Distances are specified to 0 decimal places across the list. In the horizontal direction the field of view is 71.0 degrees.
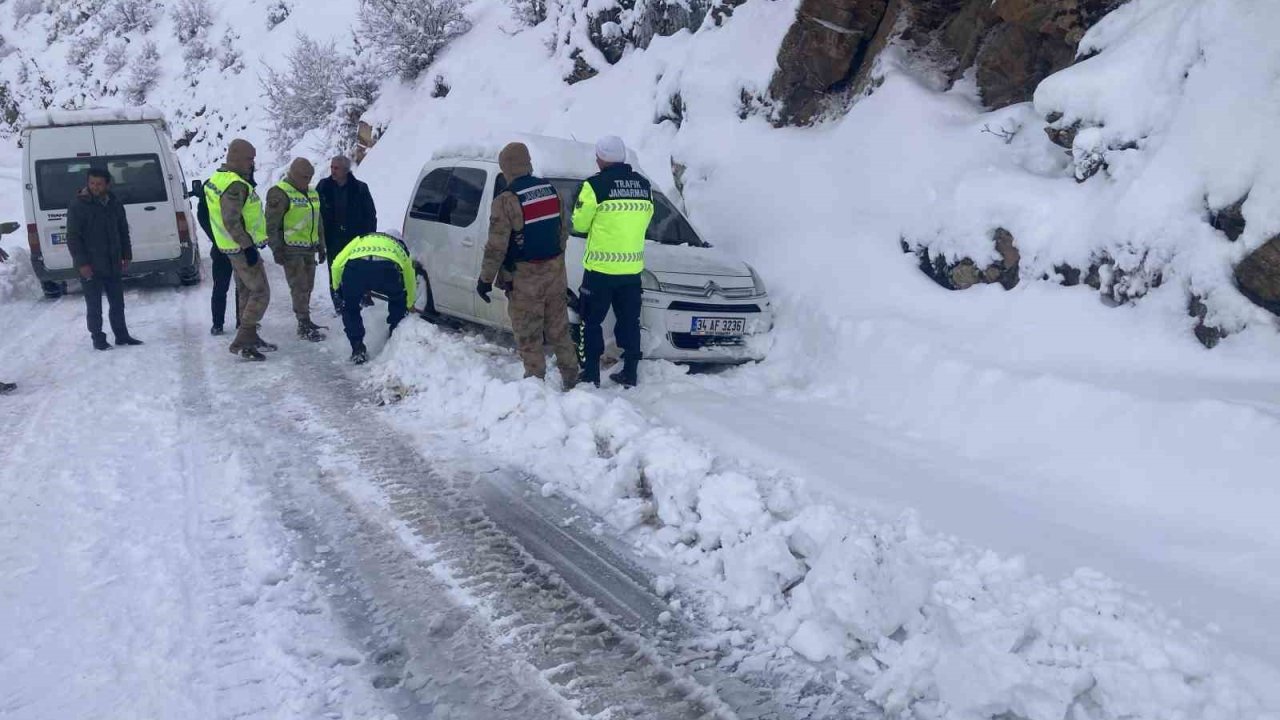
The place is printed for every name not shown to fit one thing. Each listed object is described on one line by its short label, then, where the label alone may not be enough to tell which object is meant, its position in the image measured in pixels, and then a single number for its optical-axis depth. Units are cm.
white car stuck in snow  716
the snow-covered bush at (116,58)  3095
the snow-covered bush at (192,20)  2927
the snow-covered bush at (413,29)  1852
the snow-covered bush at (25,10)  3856
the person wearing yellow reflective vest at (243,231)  832
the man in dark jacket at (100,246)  856
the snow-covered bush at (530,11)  1744
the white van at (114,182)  1171
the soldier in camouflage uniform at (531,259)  641
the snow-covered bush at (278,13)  2664
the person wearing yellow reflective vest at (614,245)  650
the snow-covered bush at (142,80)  2903
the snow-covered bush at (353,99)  1977
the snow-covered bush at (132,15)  3231
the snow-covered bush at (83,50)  3278
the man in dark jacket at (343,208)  933
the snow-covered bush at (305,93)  2073
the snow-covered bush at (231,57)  2647
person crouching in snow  795
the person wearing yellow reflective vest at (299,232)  874
